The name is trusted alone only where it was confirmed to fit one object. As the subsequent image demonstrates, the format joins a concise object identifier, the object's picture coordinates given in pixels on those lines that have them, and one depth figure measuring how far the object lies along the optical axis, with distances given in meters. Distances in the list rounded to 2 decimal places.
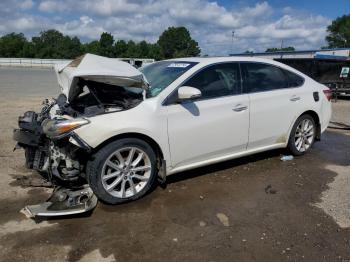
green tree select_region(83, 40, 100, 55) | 88.06
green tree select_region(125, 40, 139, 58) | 84.94
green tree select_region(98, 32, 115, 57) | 87.30
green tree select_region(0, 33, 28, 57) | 86.62
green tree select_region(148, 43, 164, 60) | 87.90
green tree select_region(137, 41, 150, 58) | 86.94
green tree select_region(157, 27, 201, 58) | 106.81
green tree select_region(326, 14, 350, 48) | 103.94
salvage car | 4.04
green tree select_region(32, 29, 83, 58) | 84.62
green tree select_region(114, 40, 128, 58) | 87.62
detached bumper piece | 3.81
